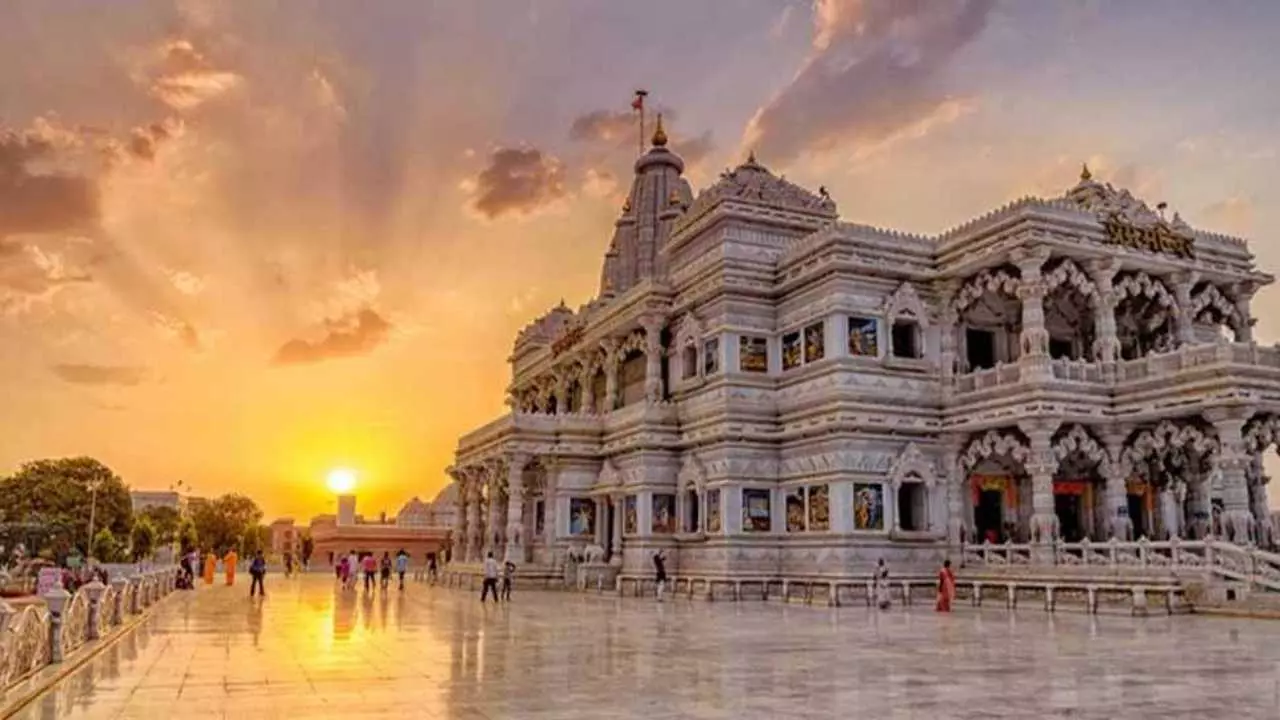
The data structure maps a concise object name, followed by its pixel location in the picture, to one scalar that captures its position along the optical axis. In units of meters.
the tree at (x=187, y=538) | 85.68
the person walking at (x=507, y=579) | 31.50
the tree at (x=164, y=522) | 89.12
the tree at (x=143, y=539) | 73.75
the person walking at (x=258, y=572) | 33.91
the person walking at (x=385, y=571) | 41.08
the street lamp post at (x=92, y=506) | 64.75
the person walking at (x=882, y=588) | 27.36
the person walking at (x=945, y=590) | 25.25
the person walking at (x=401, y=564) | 39.22
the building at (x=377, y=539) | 65.19
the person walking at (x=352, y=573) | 40.06
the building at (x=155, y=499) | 153.62
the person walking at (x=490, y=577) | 30.08
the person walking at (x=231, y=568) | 45.72
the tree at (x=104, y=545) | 65.62
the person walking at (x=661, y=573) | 32.75
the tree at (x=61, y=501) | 65.06
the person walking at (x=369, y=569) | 38.59
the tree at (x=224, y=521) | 95.50
